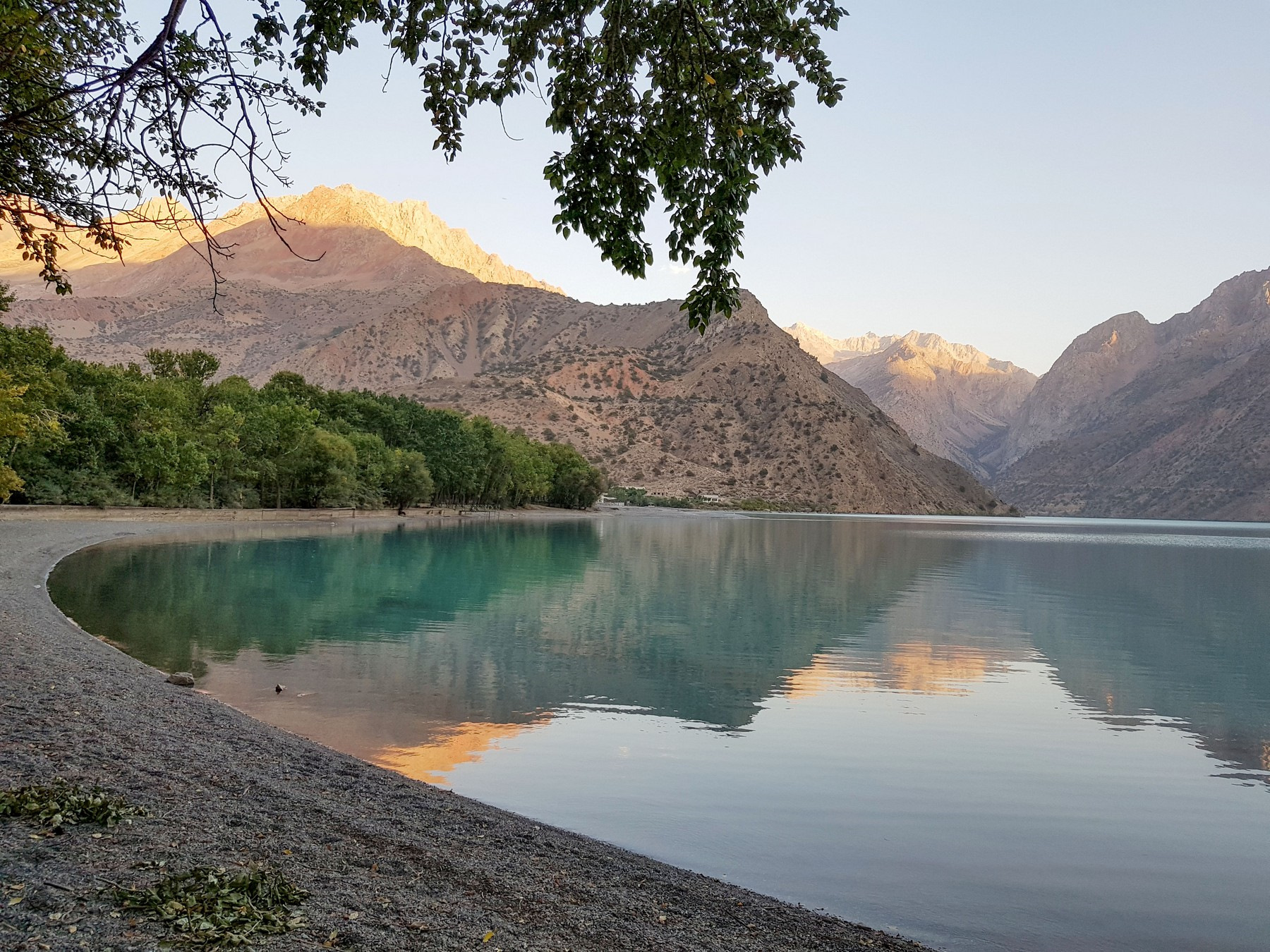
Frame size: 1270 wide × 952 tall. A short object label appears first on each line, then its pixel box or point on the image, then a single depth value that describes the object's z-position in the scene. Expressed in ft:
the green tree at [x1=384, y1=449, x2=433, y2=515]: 325.01
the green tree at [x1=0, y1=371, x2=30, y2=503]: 122.01
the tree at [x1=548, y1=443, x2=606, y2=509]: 484.33
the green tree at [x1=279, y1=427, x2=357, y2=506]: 278.05
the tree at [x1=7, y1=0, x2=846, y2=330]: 28.04
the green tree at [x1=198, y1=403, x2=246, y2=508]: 252.42
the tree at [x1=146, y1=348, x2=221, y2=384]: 306.96
